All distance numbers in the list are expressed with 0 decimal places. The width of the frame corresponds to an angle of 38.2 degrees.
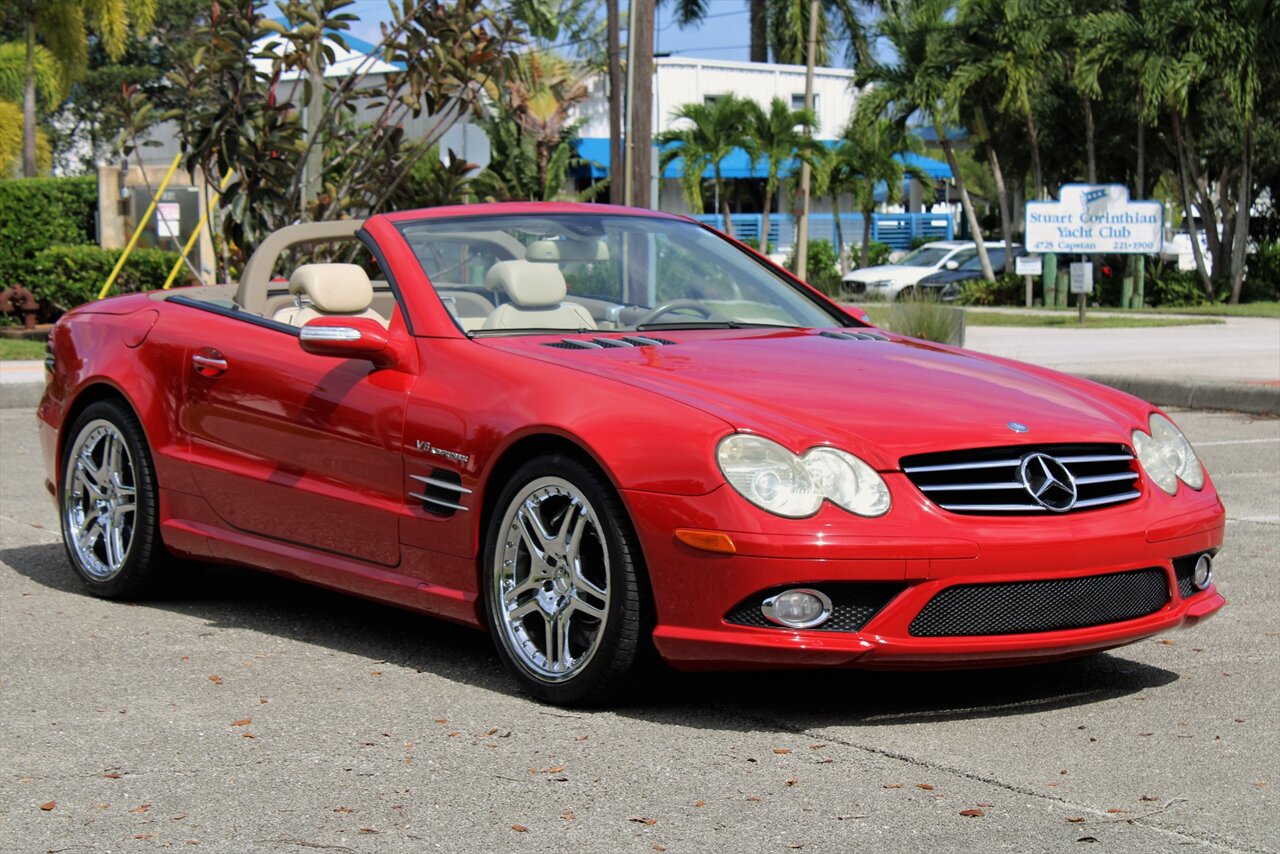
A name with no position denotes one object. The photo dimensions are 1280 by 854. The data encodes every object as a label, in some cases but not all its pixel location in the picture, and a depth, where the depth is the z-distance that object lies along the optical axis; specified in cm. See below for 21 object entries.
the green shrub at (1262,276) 3512
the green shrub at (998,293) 3519
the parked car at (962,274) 3628
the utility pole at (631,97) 1995
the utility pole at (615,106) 2648
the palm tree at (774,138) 4294
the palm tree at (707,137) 4375
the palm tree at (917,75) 3588
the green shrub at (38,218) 2514
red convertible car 470
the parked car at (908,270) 3575
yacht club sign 2919
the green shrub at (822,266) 3778
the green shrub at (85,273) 2444
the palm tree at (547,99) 3544
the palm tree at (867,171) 4406
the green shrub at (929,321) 1789
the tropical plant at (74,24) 3541
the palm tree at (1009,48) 3431
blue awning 4638
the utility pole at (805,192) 3369
